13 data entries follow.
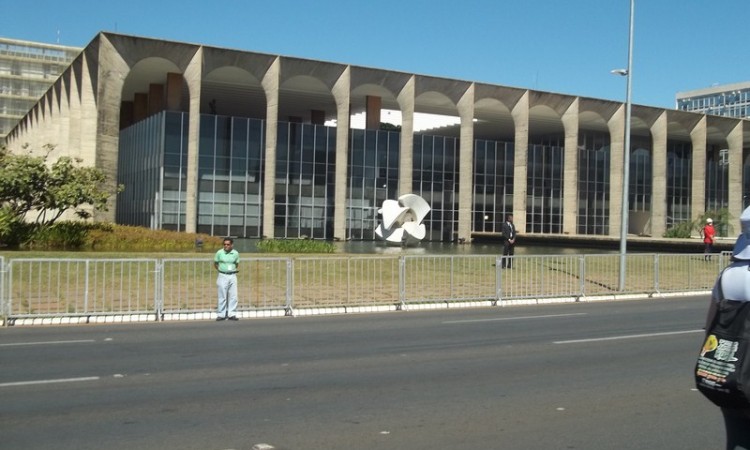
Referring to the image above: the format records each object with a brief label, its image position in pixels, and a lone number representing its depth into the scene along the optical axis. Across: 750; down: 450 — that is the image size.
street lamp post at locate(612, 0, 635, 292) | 22.30
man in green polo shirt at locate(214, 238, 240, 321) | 15.45
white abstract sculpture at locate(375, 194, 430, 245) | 39.84
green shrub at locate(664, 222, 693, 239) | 55.44
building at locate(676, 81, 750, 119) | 145.50
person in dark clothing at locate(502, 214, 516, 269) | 23.50
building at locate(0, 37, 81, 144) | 104.81
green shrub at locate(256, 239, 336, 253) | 28.27
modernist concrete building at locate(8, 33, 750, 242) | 44.59
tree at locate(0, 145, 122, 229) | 25.98
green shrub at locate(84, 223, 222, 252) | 26.97
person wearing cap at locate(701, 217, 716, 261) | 27.45
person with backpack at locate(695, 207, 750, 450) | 3.78
